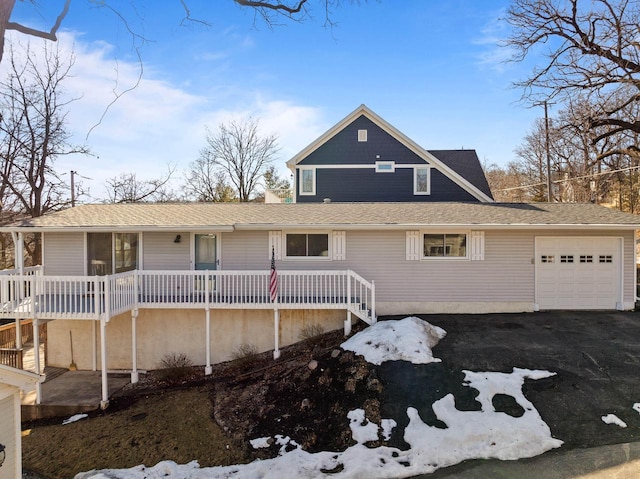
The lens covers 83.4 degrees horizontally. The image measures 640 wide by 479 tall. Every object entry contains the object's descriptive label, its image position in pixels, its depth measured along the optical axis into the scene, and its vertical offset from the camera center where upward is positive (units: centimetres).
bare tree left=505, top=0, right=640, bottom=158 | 1288 +662
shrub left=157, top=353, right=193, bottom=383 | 969 -373
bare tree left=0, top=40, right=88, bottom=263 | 1837 +463
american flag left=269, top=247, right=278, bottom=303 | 924 -133
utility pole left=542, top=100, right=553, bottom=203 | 2016 +386
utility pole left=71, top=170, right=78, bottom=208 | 2217 +291
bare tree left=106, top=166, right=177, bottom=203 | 2673 +360
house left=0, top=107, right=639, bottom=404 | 1024 -101
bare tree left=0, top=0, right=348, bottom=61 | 509 +389
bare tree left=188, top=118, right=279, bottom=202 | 3194 +735
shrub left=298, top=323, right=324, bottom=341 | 1027 -280
